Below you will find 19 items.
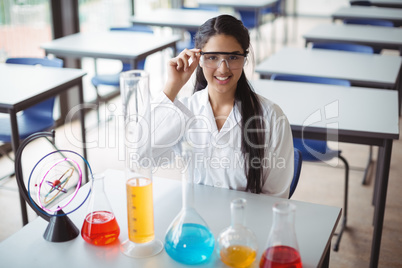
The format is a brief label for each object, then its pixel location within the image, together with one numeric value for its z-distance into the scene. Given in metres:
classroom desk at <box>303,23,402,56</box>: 4.08
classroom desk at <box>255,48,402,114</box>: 2.97
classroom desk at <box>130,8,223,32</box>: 4.75
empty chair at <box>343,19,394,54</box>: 4.81
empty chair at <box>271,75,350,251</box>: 2.65
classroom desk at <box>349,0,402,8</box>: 6.27
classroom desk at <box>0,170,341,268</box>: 1.24
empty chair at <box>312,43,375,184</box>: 3.56
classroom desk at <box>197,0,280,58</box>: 5.74
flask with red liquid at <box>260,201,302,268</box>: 1.10
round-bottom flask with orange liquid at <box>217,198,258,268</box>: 1.16
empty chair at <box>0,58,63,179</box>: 2.92
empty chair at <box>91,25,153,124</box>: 3.89
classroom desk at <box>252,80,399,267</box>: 2.23
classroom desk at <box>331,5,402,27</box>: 5.17
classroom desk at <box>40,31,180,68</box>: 3.63
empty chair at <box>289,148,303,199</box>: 1.87
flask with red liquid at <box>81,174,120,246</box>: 1.30
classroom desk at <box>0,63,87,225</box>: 2.53
